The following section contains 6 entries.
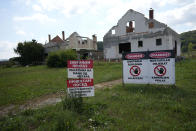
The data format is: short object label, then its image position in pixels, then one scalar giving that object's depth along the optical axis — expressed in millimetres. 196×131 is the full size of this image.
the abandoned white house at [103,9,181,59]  20250
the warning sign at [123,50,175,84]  5891
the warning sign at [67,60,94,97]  4059
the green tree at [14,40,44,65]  35844
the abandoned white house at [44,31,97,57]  34934
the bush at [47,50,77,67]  22048
